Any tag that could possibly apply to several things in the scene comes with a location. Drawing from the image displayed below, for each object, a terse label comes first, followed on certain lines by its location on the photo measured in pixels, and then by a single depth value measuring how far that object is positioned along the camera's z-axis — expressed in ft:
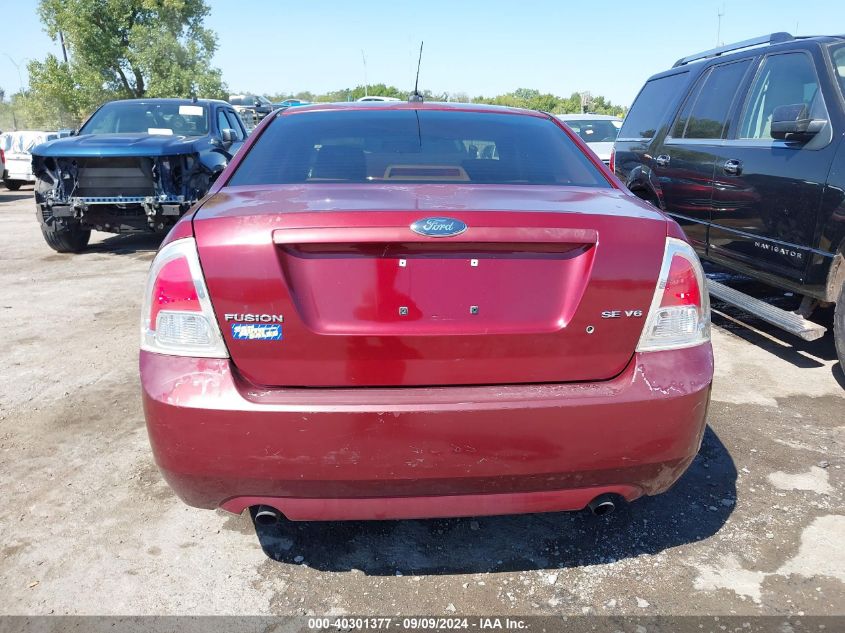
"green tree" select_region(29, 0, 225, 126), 89.04
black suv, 12.85
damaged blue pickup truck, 24.09
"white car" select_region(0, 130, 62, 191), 52.21
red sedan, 6.34
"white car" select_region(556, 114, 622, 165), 42.68
